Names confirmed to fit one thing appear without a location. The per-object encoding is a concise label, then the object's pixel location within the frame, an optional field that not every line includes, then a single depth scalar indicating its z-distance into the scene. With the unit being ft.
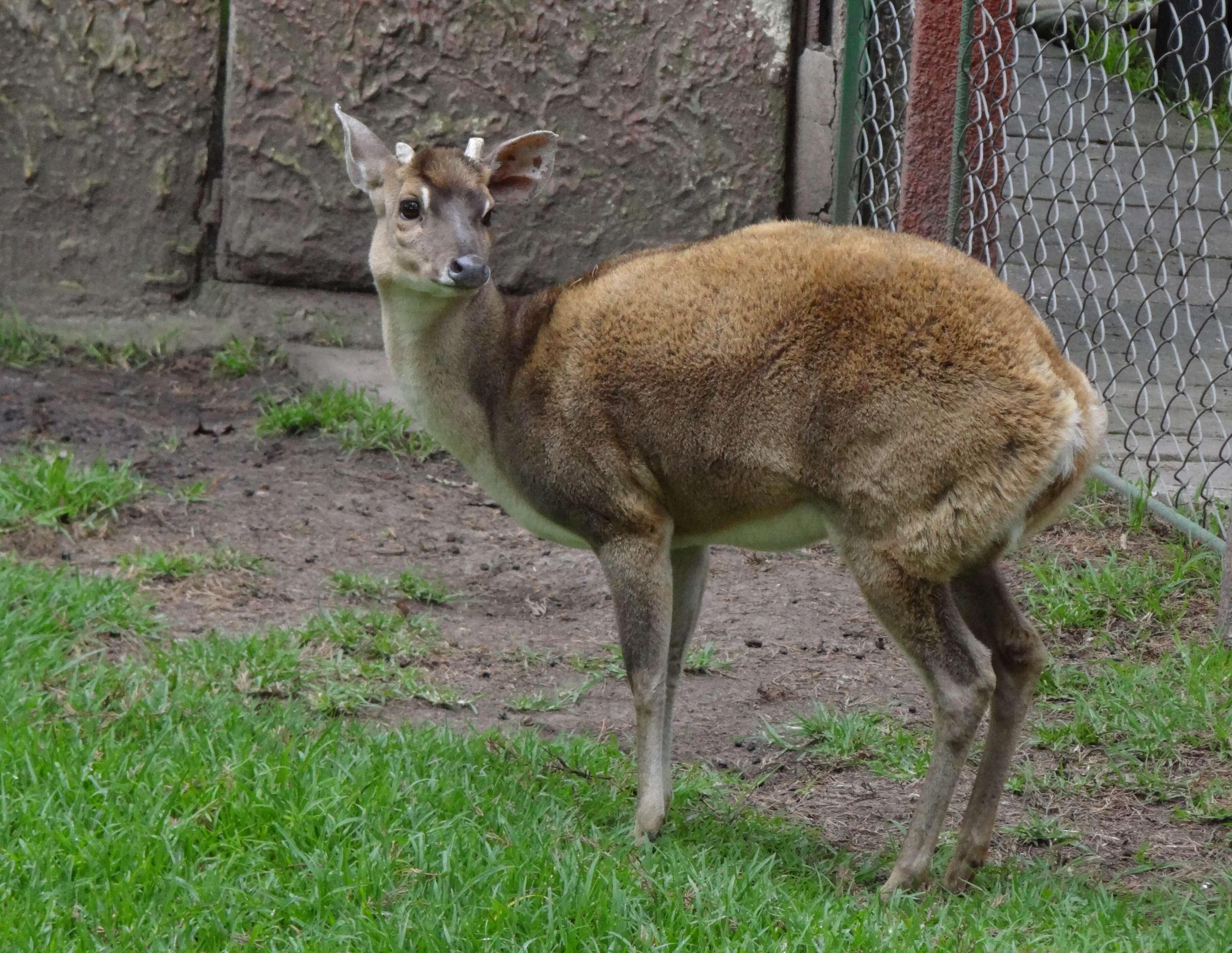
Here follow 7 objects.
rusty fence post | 39.34
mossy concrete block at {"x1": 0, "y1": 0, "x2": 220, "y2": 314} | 45.21
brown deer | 21.75
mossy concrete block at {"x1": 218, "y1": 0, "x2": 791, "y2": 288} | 45.60
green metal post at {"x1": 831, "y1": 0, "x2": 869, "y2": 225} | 45.98
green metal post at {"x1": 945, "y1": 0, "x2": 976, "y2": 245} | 38.29
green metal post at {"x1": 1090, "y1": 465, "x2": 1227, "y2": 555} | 33.35
